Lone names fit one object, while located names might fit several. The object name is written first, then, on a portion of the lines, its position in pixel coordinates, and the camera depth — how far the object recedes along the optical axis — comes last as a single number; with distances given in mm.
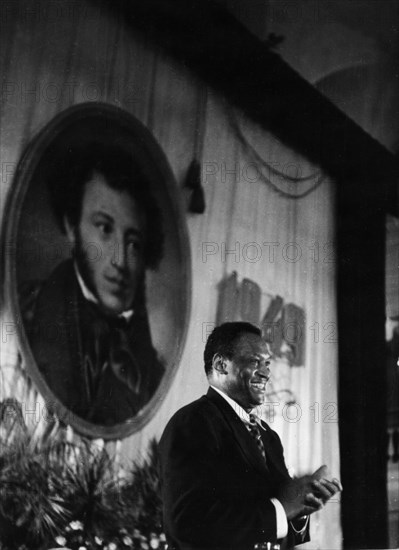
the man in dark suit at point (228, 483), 3887
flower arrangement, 3891
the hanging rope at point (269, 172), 4883
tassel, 4762
